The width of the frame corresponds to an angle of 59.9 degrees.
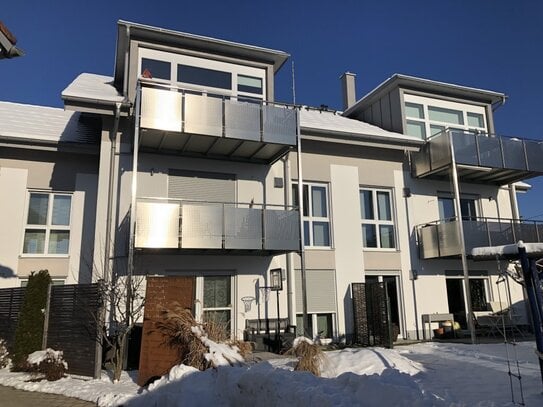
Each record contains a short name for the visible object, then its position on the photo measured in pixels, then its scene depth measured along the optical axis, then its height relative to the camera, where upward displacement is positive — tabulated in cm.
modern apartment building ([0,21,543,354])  1203 +341
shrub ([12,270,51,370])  1005 -20
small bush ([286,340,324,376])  805 -87
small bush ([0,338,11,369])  1027 -101
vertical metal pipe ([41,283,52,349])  1014 -22
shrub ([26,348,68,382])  904 -104
